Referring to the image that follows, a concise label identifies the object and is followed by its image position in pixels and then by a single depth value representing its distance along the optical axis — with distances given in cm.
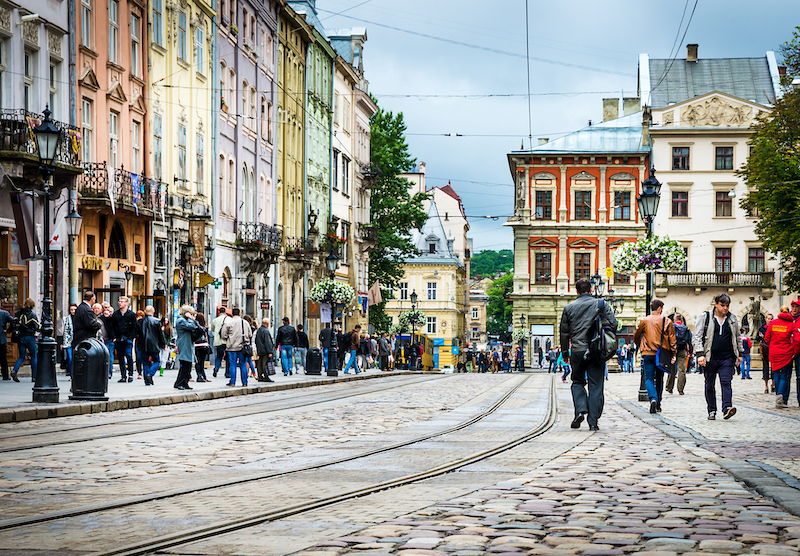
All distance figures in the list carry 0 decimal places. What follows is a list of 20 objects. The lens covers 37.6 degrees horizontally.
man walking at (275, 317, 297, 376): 3416
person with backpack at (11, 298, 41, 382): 2412
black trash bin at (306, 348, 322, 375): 3472
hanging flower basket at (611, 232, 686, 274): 3020
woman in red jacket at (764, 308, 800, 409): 1878
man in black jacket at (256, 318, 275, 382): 2778
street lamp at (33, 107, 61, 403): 1727
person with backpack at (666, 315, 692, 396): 2289
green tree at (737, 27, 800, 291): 4103
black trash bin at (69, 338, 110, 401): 1795
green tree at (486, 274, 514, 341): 14025
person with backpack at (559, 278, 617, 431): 1364
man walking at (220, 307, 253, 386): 2581
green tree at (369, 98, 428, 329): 6938
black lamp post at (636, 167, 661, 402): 2305
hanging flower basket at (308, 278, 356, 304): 4094
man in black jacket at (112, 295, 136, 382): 2480
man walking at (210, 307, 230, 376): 2848
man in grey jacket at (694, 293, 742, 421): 1554
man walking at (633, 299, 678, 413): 1728
